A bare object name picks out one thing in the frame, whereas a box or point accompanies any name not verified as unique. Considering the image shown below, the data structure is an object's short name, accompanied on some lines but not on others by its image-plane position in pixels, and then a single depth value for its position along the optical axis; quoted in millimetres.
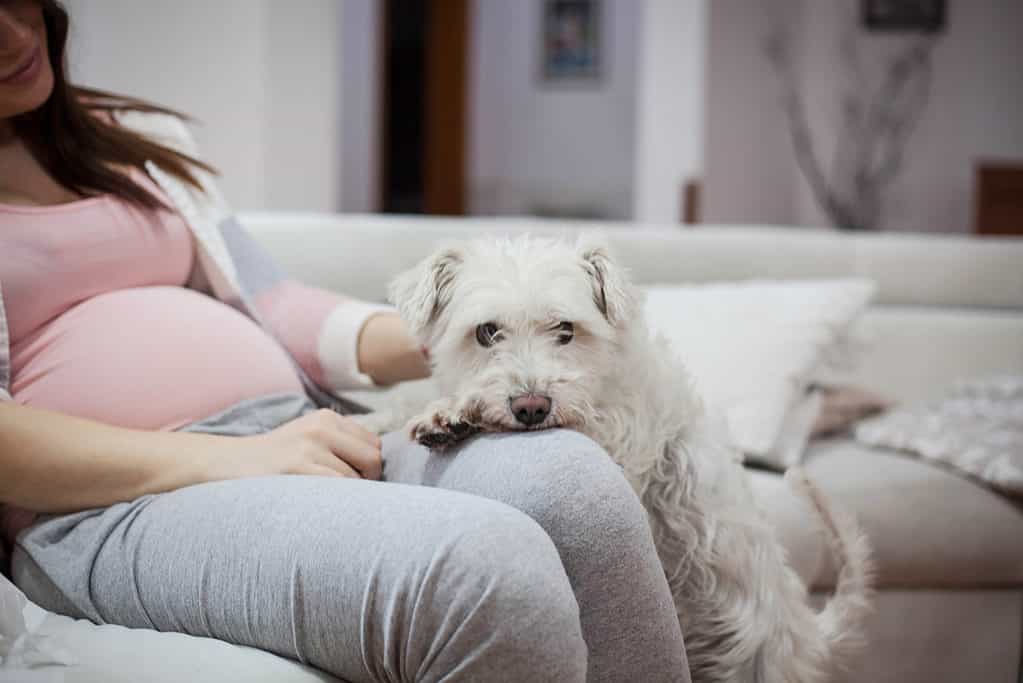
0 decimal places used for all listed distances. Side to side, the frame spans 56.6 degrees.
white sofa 1809
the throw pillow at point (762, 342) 1947
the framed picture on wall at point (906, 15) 5473
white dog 1135
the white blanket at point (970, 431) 1894
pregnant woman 813
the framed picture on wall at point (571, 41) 7438
